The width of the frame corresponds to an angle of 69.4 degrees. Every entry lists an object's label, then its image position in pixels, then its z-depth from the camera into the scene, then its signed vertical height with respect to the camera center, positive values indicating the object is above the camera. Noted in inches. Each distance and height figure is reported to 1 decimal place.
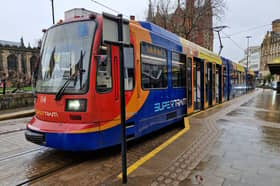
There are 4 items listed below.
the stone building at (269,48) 2834.9 +557.2
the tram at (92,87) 152.6 +0.6
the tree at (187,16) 912.2 +327.2
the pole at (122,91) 113.2 -2.3
